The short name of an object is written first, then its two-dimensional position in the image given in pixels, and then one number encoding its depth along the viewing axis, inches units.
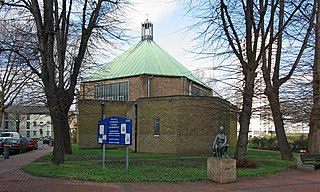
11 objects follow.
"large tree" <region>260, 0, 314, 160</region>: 827.4
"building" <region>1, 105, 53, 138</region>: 3779.5
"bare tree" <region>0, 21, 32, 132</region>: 1444.4
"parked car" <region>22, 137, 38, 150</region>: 1423.5
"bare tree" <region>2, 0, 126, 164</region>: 660.1
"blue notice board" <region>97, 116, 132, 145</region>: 593.3
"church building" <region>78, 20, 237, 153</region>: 1182.3
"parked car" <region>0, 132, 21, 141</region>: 1572.5
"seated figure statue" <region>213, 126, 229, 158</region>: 515.5
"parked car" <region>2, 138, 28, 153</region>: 1134.0
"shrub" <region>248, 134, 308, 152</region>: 1478.8
